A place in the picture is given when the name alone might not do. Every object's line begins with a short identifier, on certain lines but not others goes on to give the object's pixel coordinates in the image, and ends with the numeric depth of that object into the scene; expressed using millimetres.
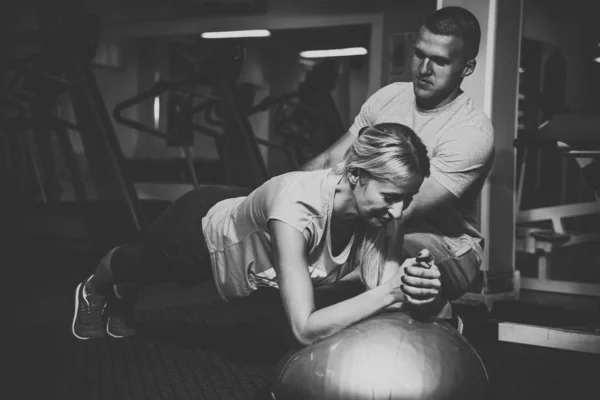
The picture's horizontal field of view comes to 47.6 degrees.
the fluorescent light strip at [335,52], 6195
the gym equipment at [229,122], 4508
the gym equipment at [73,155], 4207
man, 1970
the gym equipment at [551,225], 2674
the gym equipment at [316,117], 5641
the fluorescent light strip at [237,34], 6457
